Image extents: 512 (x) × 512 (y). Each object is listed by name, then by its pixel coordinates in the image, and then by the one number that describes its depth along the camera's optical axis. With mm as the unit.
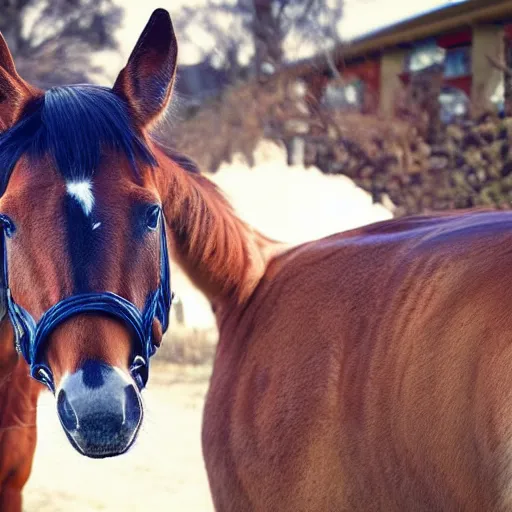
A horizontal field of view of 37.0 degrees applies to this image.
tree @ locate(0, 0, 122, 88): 12812
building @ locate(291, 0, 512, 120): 7652
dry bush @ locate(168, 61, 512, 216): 7742
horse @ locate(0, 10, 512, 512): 1831
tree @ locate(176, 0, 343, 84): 10211
